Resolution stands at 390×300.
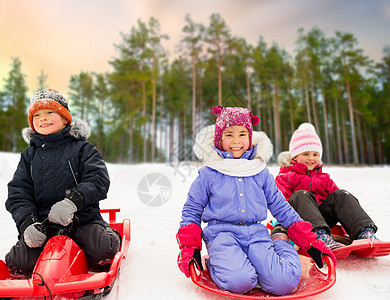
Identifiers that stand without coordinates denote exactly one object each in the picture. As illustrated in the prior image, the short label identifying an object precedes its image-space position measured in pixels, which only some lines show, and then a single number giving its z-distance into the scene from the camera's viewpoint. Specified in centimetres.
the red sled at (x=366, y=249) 178
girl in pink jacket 203
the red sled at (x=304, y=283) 130
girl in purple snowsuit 144
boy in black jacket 153
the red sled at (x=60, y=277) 116
